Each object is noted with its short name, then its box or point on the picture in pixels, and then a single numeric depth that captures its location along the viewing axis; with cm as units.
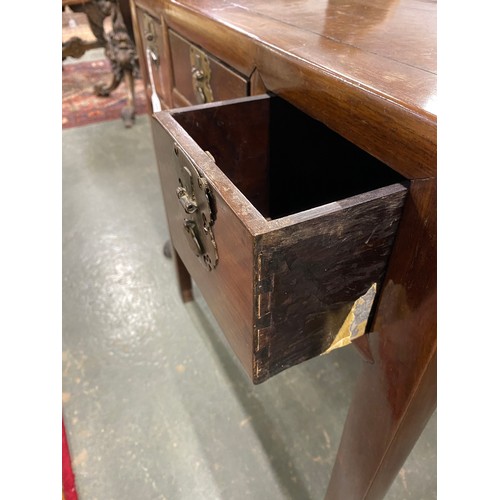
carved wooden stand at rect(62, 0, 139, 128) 228
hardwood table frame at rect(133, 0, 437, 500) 41
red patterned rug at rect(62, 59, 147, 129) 253
